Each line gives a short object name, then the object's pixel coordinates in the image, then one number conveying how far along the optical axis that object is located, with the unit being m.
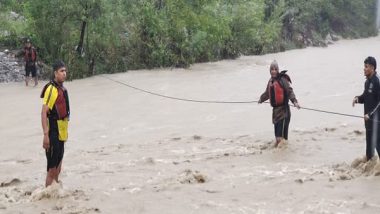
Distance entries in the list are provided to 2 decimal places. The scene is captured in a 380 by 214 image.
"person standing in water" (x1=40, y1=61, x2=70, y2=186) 11.95
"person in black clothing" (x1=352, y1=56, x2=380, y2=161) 13.28
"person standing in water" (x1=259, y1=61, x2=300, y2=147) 16.53
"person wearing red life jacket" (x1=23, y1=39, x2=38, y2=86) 32.66
